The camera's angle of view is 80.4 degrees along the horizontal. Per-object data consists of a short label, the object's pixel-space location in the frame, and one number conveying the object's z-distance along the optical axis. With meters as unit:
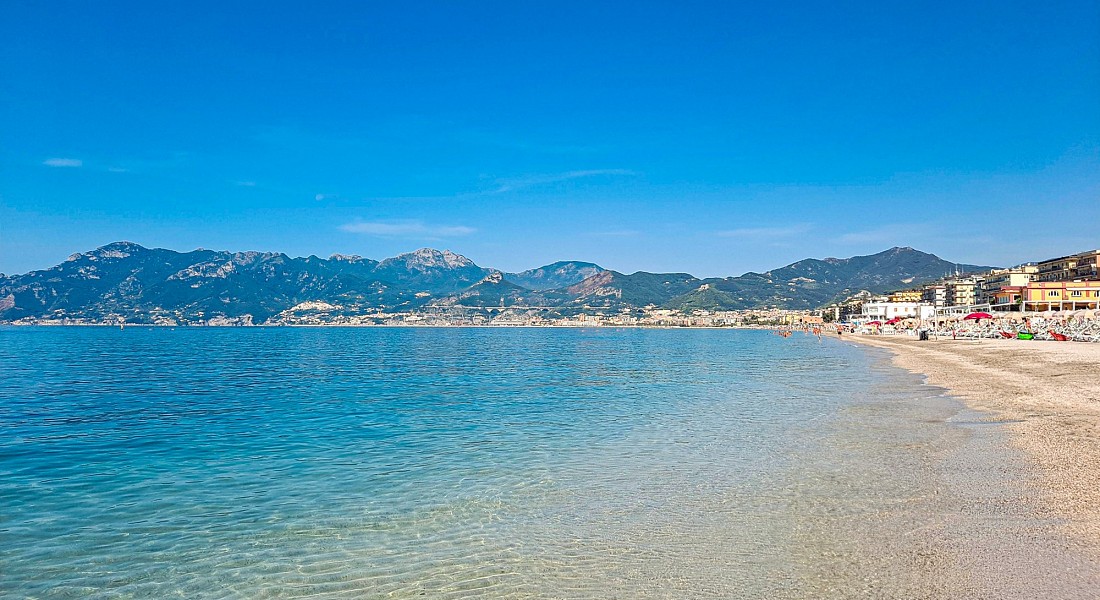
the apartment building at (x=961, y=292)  184.88
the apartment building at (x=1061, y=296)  110.56
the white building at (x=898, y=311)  190.62
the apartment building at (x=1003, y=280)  148.50
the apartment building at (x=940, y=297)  189.27
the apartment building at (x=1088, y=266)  122.85
